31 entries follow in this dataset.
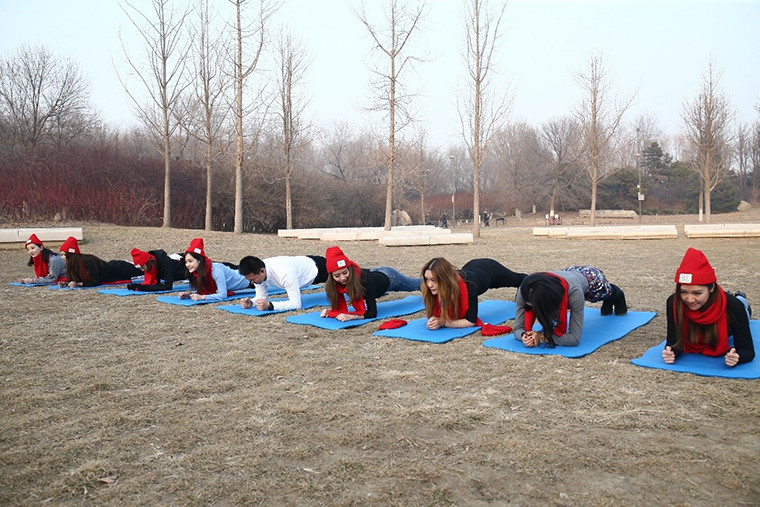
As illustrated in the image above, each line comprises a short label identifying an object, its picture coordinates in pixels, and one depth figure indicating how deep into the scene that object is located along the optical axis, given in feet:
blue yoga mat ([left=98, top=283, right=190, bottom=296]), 30.35
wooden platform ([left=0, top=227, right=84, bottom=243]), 51.90
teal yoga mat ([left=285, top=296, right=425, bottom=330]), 21.18
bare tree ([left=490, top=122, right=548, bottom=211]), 156.87
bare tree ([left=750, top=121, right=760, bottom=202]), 160.97
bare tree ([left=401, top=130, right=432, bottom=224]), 91.56
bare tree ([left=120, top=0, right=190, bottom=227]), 66.33
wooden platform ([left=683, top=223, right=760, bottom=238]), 59.11
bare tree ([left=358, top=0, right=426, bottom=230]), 65.57
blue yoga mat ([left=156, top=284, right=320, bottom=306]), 27.22
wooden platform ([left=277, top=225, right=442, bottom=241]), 62.85
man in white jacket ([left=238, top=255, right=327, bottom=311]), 22.59
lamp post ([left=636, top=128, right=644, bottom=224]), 147.48
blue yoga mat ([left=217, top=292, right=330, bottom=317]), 24.00
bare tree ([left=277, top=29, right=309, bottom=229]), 76.28
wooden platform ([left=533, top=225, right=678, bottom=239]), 61.87
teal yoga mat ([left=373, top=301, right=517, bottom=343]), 18.86
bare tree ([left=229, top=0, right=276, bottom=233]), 63.77
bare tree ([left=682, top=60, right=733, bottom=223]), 87.76
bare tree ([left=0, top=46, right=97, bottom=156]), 99.30
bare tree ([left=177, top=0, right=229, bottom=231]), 67.92
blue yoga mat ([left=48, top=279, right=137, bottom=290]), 32.94
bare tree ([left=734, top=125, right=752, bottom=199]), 163.08
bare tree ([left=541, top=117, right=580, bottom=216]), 150.61
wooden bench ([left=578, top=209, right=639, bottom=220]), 134.72
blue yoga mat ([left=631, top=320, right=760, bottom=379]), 13.82
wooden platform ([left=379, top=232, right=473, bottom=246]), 56.08
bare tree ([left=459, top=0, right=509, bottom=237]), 65.16
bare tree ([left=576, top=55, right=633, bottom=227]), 77.71
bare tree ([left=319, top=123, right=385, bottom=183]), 127.24
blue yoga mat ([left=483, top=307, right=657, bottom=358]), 16.72
